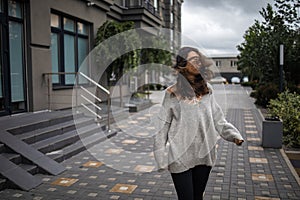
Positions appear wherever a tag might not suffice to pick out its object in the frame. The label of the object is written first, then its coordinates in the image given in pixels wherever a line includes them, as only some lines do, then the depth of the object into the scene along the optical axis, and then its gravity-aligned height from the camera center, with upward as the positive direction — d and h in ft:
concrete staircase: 14.51 -3.68
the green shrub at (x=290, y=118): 22.16 -2.85
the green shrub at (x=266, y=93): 43.70 -2.00
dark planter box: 21.22 -3.59
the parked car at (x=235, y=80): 146.30 -0.29
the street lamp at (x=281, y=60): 33.59 +1.97
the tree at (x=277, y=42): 44.39 +5.48
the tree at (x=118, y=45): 32.04 +3.37
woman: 8.00 -1.14
